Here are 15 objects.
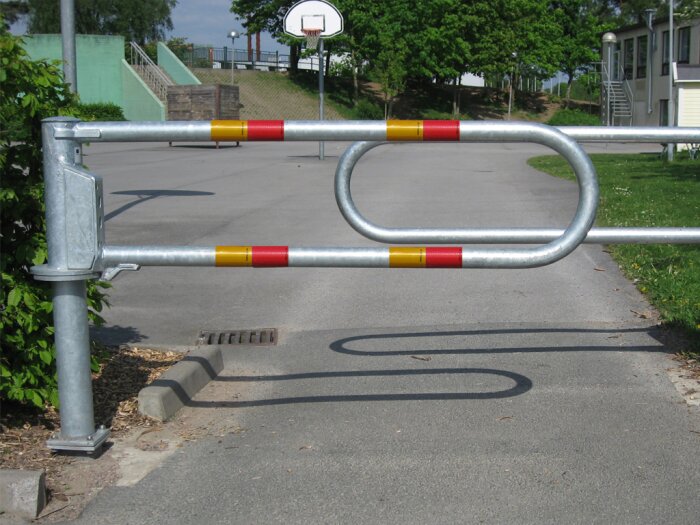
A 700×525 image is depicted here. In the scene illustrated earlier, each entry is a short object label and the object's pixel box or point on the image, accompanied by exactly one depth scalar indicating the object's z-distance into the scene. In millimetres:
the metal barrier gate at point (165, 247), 4086
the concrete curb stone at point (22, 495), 3736
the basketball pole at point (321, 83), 25766
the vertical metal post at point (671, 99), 27638
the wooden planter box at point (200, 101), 36812
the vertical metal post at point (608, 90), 47409
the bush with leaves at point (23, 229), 4520
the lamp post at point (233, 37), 66269
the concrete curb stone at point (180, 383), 4910
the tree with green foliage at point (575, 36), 67938
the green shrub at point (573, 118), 61031
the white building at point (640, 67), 48125
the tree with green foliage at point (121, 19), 74750
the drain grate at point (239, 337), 6695
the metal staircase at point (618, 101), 52469
